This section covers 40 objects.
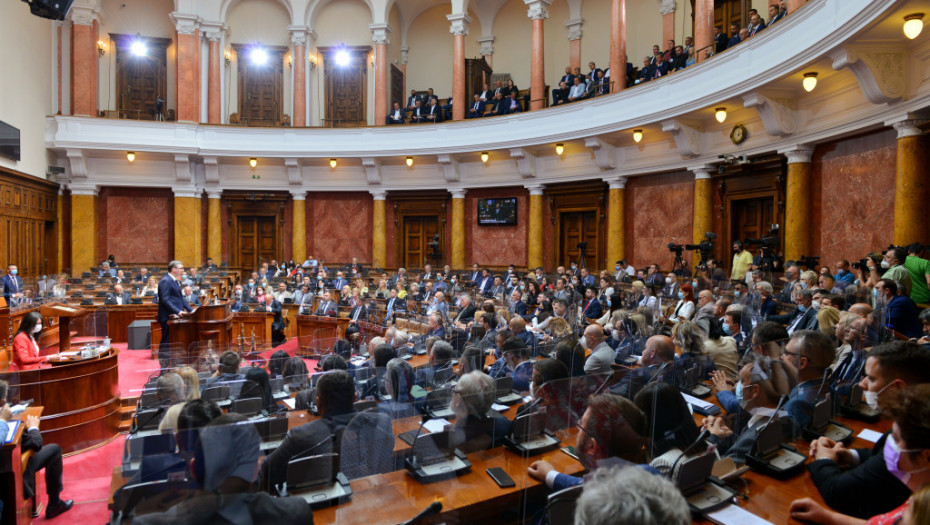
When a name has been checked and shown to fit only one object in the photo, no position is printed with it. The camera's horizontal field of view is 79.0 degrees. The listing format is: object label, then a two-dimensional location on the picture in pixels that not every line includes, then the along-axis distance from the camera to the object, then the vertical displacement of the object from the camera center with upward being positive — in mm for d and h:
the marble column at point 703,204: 11633 +1063
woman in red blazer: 5680 -893
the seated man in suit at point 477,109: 15500 +4039
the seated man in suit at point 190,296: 10109 -731
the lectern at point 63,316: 6211 -668
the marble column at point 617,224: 13844 +774
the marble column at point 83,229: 15922 +773
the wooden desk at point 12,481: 3545 -1433
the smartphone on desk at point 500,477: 2830 -1140
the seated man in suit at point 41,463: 3912 -1512
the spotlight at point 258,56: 18125 +6436
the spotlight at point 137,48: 17328 +6415
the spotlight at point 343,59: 18406 +6428
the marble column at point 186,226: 16672 +899
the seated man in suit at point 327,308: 10875 -1015
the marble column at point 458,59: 16109 +5711
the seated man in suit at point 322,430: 2863 -950
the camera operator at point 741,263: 9547 -130
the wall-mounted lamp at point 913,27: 6051 +2460
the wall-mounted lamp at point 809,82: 7754 +2389
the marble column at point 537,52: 15023 +5445
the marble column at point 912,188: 7207 +860
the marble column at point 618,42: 13008 +4953
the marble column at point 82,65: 15742 +5397
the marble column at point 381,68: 17109 +5779
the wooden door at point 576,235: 15125 +575
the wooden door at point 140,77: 17297 +5548
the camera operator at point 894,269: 5984 -148
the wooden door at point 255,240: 17891 +509
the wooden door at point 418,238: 17766 +566
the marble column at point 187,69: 16281 +5448
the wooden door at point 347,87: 18406 +5523
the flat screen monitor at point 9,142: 12836 +2660
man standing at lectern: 7941 -625
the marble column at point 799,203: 9398 +872
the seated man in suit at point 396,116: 16795 +4200
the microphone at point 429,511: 2137 -993
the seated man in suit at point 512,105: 14856 +3998
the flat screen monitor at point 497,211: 16328 +1301
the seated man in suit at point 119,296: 11000 -798
